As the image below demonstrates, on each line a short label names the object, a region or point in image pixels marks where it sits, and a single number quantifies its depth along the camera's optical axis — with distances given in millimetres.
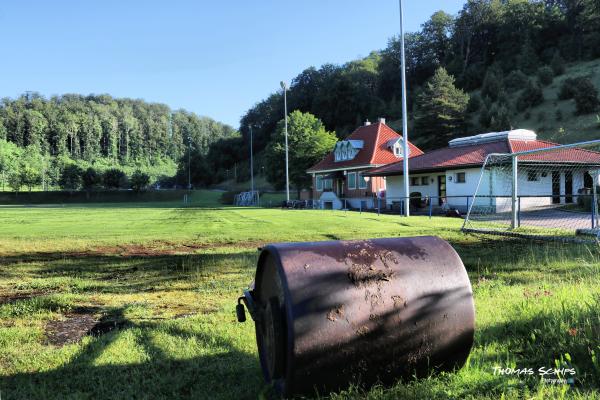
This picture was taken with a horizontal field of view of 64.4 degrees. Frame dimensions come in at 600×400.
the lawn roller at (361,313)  2807
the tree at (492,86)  72312
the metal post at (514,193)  14711
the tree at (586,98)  53562
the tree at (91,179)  88188
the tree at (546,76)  69738
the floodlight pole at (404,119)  27750
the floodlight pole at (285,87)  48219
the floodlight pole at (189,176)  102812
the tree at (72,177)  88688
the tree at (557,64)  73625
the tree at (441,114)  61875
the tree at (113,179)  90625
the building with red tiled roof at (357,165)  44031
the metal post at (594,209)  11398
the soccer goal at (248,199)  59938
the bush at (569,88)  58312
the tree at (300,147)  56219
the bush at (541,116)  58156
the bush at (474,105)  68038
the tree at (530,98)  63469
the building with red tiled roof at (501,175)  28953
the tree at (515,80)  72812
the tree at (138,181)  84562
